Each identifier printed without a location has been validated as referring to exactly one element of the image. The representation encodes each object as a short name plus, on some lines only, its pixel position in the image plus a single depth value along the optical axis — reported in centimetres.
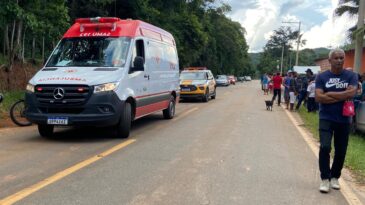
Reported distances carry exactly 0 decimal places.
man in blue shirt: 591
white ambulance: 912
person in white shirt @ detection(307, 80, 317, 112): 1770
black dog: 1934
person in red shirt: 2162
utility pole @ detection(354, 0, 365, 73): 1661
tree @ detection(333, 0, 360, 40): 3466
